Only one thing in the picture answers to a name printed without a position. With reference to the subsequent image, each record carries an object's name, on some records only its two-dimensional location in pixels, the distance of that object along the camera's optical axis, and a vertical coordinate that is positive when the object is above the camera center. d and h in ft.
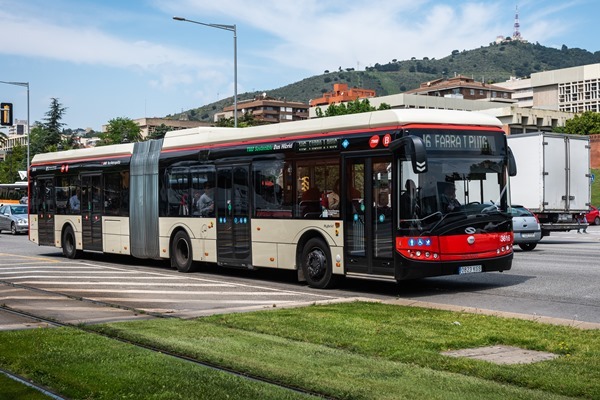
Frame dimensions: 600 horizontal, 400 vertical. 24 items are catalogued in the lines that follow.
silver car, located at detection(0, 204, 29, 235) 146.72 -1.66
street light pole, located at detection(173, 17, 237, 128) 112.27 +21.33
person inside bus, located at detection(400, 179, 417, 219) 46.19 +0.25
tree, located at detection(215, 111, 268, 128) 400.67 +41.22
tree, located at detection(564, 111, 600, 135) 369.50 +33.05
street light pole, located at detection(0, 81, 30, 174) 193.16 +28.64
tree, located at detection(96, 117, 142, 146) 441.27 +39.29
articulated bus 46.78 +0.52
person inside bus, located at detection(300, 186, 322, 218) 52.29 +0.14
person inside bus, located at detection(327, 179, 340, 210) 50.62 +0.41
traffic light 124.16 +13.94
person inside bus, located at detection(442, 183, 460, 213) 46.98 +0.22
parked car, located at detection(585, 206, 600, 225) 182.00 -3.57
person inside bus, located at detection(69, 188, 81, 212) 82.07 +0.66
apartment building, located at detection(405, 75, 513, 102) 632.38 +85.41
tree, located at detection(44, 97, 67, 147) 408.90 +42.44
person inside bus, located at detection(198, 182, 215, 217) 62.80 +0.34
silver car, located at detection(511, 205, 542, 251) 83.92 -2.63
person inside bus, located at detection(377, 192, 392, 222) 47.11 -0.10
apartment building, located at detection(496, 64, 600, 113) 542.98 +72.43
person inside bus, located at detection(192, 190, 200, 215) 64.59 +0.33
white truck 93.71 +2.57
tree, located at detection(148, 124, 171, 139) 406.00 +38.48
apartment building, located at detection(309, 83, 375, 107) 617.62 +80.22
